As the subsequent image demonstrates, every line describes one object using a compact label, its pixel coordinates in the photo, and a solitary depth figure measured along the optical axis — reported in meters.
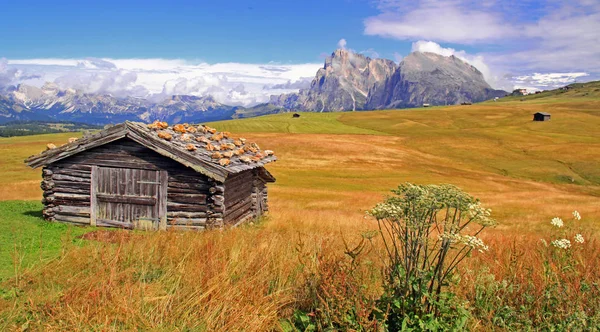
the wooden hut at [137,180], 16.86
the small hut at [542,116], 126.80
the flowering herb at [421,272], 4.45
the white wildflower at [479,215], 4.45
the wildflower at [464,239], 4.18
